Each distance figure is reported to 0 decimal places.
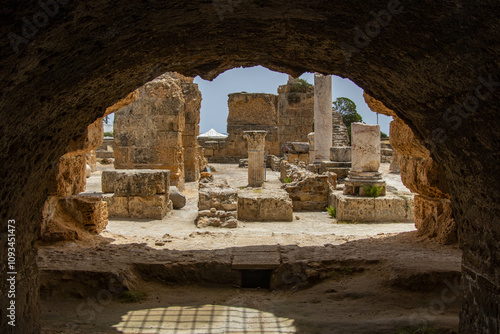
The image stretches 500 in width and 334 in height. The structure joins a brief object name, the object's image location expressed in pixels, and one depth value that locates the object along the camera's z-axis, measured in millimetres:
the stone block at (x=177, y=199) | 9633
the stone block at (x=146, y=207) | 8414
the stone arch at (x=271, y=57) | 1781
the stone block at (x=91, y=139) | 5257
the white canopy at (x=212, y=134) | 33125
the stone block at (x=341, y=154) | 14055
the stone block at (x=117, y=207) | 8398
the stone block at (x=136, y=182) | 8422
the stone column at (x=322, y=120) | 16266
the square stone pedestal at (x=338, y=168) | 13711
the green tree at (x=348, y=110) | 32438
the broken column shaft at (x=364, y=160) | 9344
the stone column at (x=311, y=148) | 17803
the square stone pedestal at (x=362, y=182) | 9232
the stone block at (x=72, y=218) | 5098
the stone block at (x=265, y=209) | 8570
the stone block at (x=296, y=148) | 18953
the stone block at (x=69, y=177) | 5180
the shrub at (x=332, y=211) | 9141
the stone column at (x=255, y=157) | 13205
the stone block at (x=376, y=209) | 8562
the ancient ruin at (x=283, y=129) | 25000
